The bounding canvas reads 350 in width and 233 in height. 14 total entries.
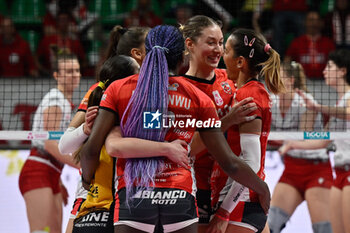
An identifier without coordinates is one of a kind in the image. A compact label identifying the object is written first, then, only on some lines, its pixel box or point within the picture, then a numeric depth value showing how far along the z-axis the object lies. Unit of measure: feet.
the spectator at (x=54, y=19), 72.43
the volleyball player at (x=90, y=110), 24.35
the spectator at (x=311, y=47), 66.95
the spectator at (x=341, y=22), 71.36
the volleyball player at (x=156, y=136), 21.86
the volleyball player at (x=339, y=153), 41.32
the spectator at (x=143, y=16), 70.23
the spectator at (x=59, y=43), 69.31
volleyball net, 59.36
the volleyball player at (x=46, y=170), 39.45
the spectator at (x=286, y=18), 69.77
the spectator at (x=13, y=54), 67.36
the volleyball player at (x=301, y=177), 42.91
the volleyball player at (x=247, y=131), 26.02
